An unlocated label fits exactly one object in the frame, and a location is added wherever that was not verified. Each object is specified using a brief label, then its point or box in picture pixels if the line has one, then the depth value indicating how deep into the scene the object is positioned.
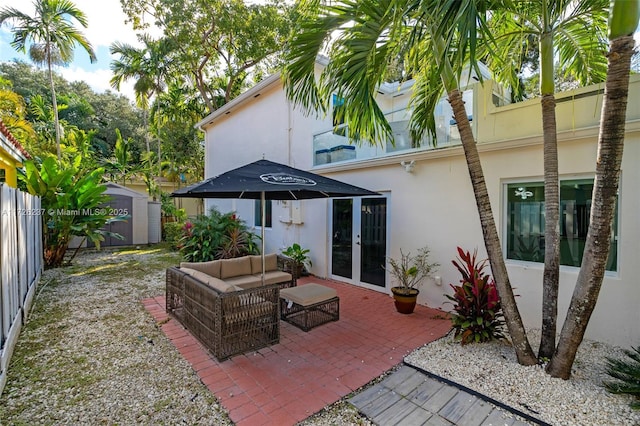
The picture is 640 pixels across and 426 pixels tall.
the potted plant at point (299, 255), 9.23
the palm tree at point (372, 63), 3.78
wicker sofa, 4.28
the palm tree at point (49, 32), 12.56
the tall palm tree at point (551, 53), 3.79
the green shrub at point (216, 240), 10.13
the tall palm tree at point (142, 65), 16.69
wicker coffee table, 5.30
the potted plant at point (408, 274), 6.04
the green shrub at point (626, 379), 3.15
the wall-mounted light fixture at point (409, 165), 6.81
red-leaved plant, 4.49
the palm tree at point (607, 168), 2.80
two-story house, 4.55
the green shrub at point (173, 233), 13.89
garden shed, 14.23
